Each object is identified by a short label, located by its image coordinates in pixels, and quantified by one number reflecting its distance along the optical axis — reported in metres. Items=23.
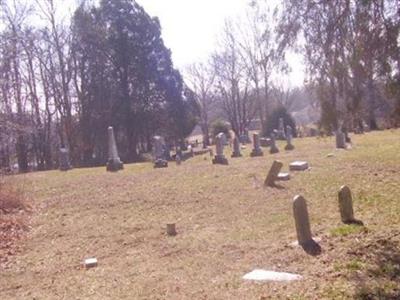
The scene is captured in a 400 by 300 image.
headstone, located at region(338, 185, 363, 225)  9.38
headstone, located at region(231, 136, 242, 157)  26.27
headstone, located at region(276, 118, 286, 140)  36.98
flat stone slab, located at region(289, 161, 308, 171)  16.95
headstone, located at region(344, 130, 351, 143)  24.36
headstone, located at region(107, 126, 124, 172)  22.85
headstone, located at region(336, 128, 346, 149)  23.08
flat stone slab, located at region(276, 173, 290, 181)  15.05
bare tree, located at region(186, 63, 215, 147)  58.97
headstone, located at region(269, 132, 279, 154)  26.49
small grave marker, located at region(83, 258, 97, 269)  8.54
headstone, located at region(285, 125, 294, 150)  27.83
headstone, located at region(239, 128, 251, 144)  41.71
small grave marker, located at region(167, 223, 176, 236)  10.05
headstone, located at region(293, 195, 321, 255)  8.30
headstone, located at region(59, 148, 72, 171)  25.66
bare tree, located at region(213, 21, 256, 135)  54.72
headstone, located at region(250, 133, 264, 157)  25.34
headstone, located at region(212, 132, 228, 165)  21.70
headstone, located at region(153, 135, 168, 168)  23.19
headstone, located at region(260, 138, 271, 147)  34.55
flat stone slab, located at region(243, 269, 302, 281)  6.82
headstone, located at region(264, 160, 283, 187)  14.41
